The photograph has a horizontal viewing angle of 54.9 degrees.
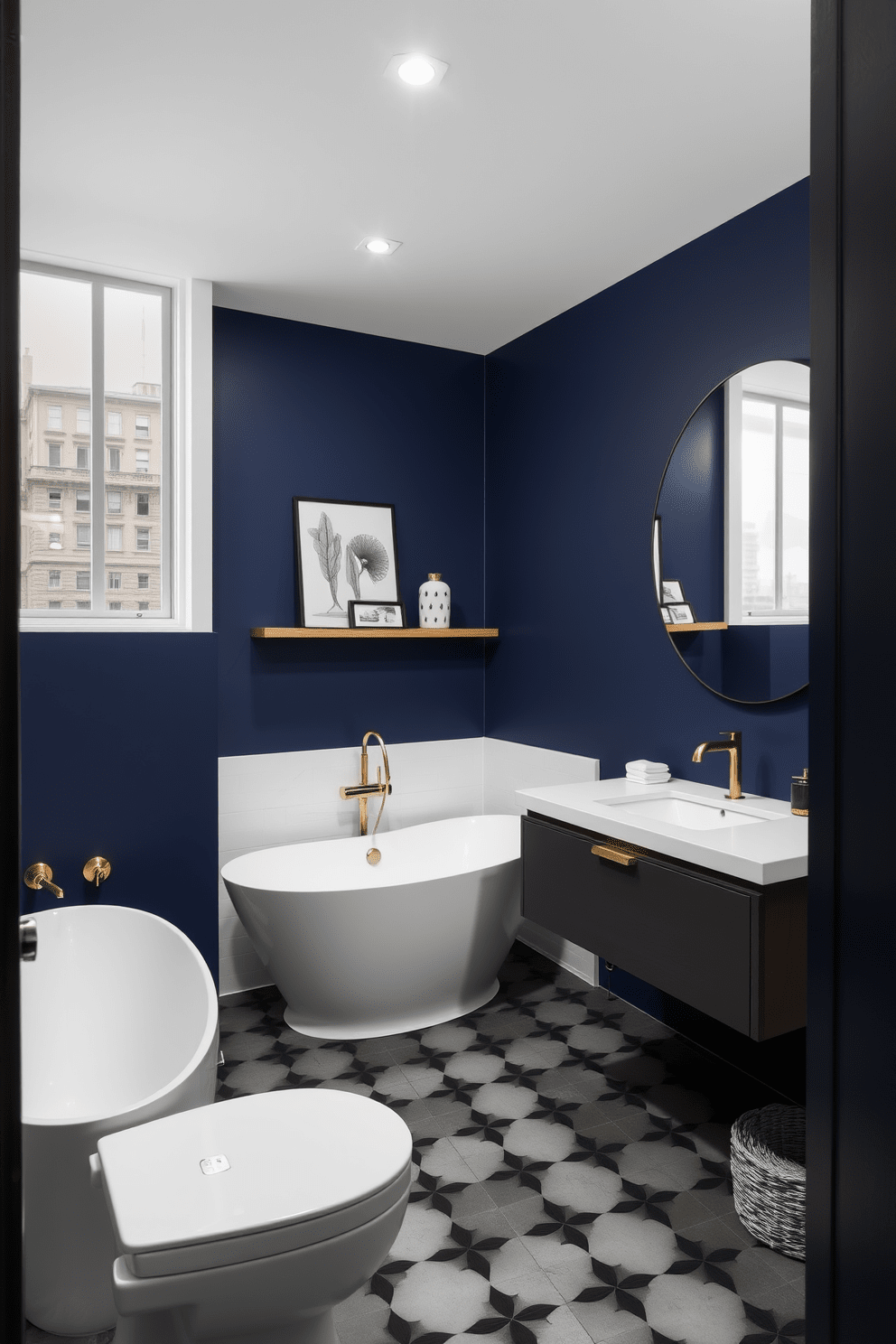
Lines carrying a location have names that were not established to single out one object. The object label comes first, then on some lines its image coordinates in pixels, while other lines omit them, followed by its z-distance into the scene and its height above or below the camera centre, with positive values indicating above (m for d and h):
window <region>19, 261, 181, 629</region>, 3.03 +0.83
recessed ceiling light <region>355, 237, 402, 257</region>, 2.83 +1.38
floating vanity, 1.94 -0.58
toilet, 1.34 -0.90
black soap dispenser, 2.34 -0.36
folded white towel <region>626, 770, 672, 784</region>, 2.94 -0.40
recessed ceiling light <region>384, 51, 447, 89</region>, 1.92 +1.34
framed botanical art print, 3.56 +0.43
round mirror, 2.54 +0.40
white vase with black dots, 3.77 +0.26
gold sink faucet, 2.64 -0.30
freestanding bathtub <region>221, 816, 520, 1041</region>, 2.78 -0.94
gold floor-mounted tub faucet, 3.54 -0.53
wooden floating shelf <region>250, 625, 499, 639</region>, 3.37 +0.12
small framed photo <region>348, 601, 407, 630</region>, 3.63 +0.20
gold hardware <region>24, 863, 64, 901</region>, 2.53 -0.64
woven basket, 1.87 -1.17
